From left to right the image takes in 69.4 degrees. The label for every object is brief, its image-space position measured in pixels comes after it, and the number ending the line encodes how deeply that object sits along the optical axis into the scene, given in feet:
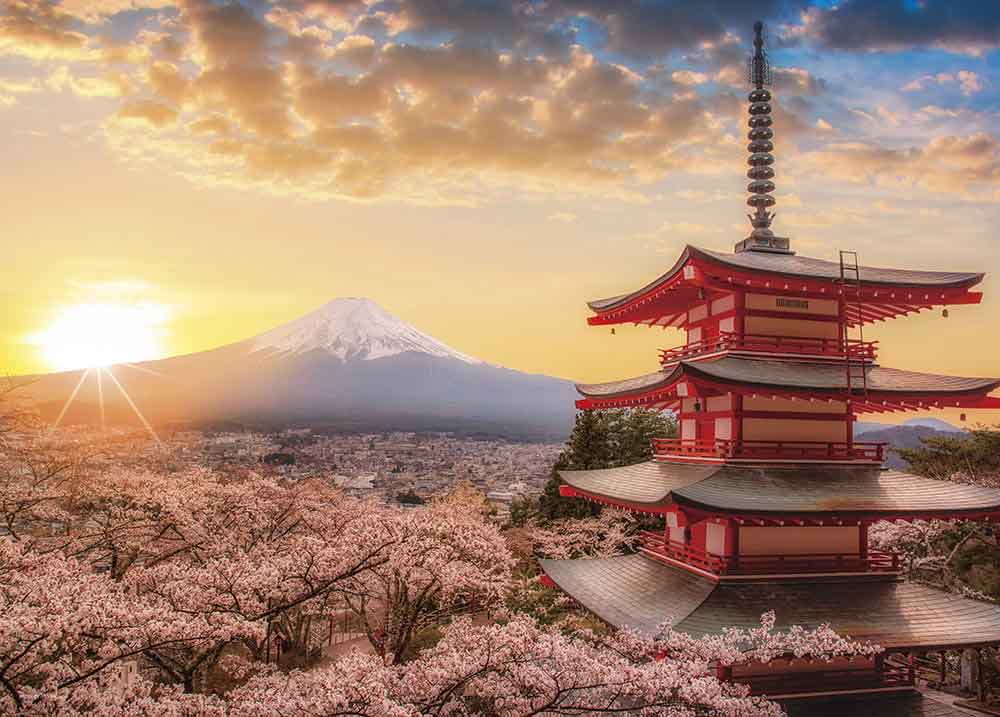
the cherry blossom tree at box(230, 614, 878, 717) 27.35
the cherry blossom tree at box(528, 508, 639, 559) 83.66
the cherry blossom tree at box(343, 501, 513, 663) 41.06
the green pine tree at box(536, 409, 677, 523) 100.37
